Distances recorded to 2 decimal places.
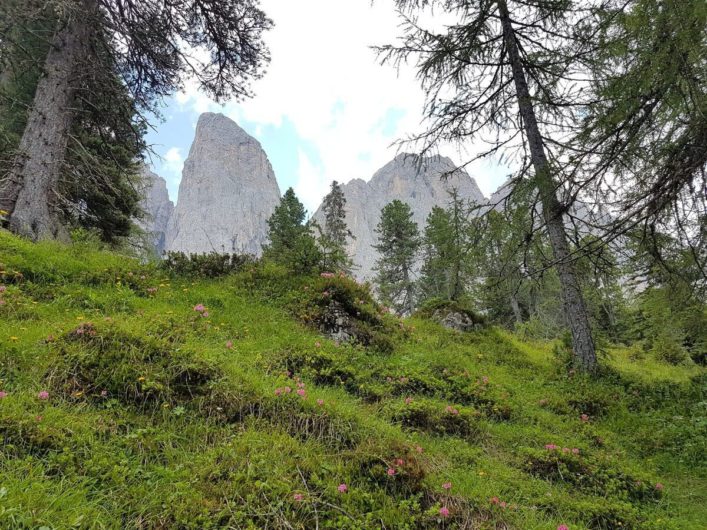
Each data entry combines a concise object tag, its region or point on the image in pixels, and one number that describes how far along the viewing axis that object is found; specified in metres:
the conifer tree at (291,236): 8.62
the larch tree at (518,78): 8.69
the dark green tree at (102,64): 8.22
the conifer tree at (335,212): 34.59
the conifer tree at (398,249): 31.62
